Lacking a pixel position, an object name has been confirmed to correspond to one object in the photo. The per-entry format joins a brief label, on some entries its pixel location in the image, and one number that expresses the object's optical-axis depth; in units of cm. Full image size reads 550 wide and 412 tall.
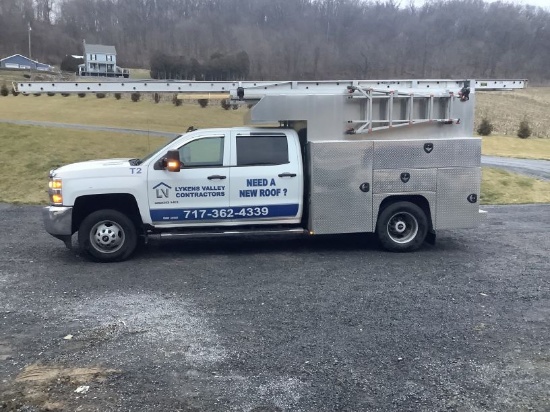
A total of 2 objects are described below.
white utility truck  833
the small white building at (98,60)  6951
